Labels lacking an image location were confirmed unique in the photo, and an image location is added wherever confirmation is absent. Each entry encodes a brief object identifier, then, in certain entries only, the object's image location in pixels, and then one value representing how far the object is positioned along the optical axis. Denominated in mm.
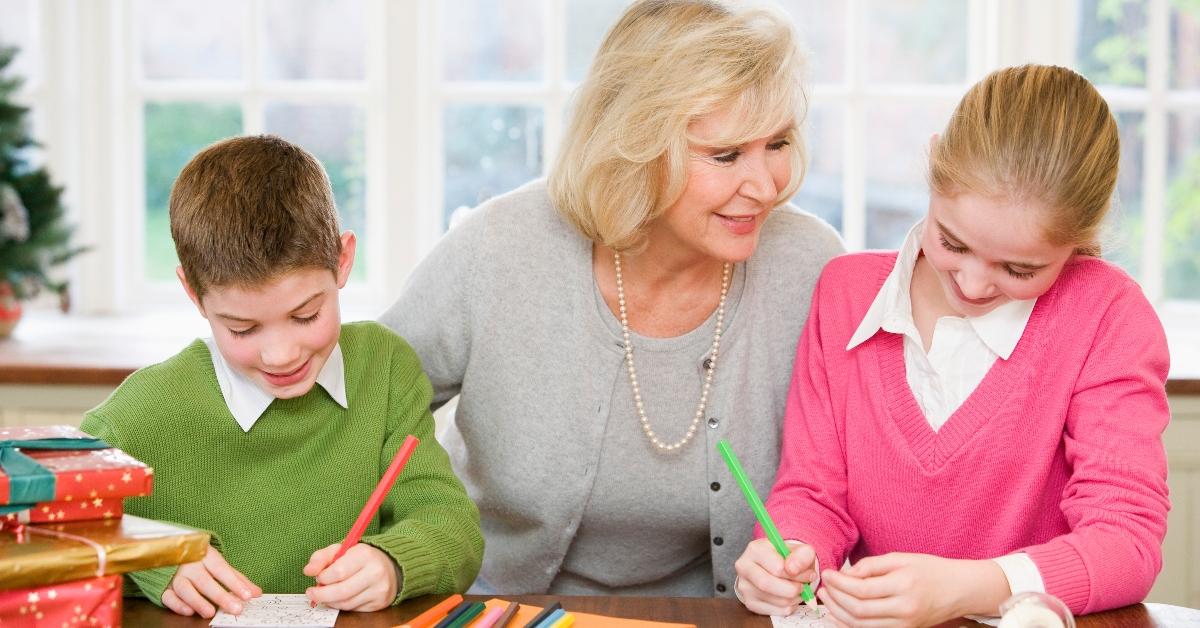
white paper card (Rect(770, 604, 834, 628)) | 1846
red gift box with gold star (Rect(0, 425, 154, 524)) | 1725
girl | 1863
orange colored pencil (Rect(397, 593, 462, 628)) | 1831
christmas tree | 2770
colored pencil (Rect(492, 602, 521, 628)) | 1809
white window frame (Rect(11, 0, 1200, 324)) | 2924
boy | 1890
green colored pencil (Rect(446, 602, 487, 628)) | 1816
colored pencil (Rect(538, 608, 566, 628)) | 1807
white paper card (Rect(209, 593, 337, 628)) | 1817
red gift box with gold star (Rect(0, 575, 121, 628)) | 1693
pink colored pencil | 1815
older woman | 2126
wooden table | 1841
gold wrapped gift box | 1682
